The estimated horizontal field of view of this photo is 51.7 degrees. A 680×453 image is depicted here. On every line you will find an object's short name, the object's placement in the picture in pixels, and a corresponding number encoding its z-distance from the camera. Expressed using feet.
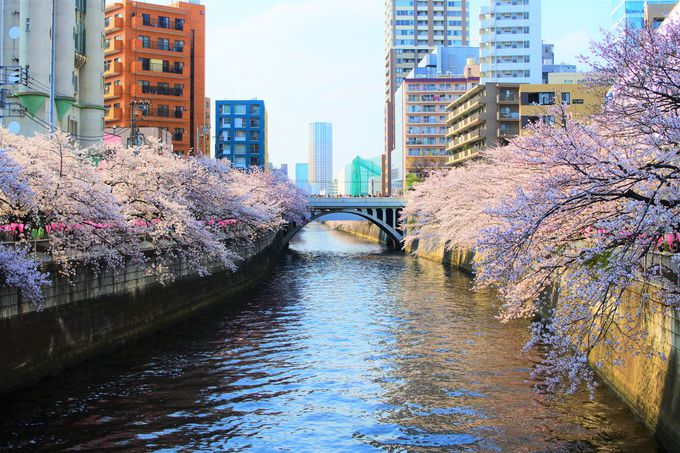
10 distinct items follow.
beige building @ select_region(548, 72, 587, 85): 304.30
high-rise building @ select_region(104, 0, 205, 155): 258.78
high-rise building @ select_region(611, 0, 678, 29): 245.24
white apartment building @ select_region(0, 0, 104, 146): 134.10
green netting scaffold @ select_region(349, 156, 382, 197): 624.18
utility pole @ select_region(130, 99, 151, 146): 137.33
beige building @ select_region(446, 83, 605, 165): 254.27
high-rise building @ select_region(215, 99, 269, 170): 395.96
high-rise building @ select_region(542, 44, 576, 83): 355.44
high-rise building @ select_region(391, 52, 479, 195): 429.38
